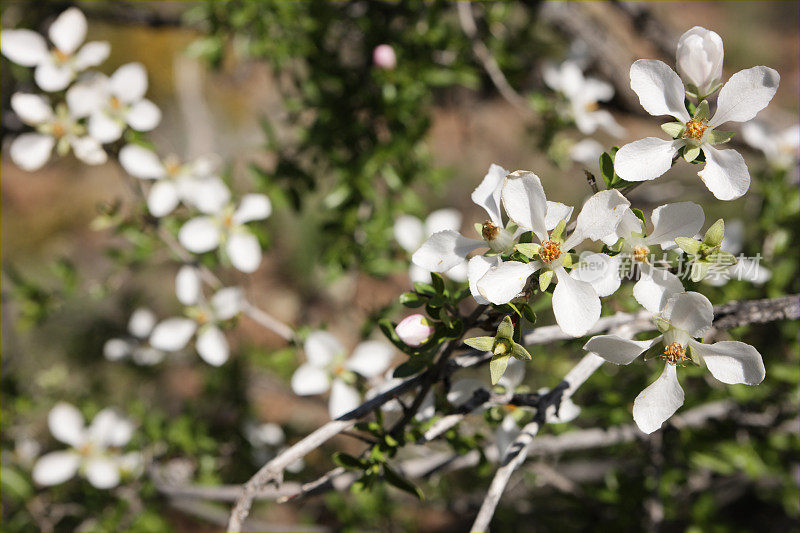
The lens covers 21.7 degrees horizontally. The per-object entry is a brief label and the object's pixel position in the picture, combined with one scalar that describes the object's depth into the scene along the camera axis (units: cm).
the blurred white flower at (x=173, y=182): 39
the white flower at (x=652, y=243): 32
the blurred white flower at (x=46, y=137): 39
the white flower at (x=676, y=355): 32
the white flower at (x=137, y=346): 52
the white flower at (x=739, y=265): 37
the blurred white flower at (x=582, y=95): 46
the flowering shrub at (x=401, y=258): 32
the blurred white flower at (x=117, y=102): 39
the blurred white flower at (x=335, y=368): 39
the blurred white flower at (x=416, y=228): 41
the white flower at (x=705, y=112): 32
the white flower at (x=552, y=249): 32
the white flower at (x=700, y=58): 32
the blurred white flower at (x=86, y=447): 45
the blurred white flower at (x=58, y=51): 39
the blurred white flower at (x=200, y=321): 40
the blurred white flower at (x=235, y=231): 40
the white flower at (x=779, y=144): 42
